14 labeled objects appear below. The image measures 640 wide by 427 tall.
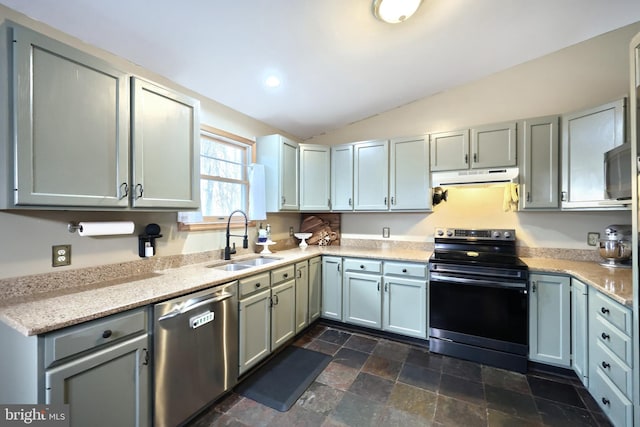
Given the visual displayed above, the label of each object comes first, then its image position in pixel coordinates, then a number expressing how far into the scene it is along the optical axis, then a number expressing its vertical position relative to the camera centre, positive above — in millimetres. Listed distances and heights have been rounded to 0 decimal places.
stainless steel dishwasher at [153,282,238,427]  1502 -856
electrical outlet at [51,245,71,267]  1588 -252
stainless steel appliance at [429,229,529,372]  2285 -840
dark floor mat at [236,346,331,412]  1921 -1309
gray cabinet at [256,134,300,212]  3086 +516
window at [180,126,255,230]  2592 +392
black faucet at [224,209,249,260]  2590 -336
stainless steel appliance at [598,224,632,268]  2230 -273
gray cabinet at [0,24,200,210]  1250 +440
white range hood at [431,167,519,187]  2547 +367
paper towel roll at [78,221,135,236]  1588 -91
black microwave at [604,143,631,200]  1690 +274
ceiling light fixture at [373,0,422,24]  1780 +1383
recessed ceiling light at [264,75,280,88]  2430 +1210
